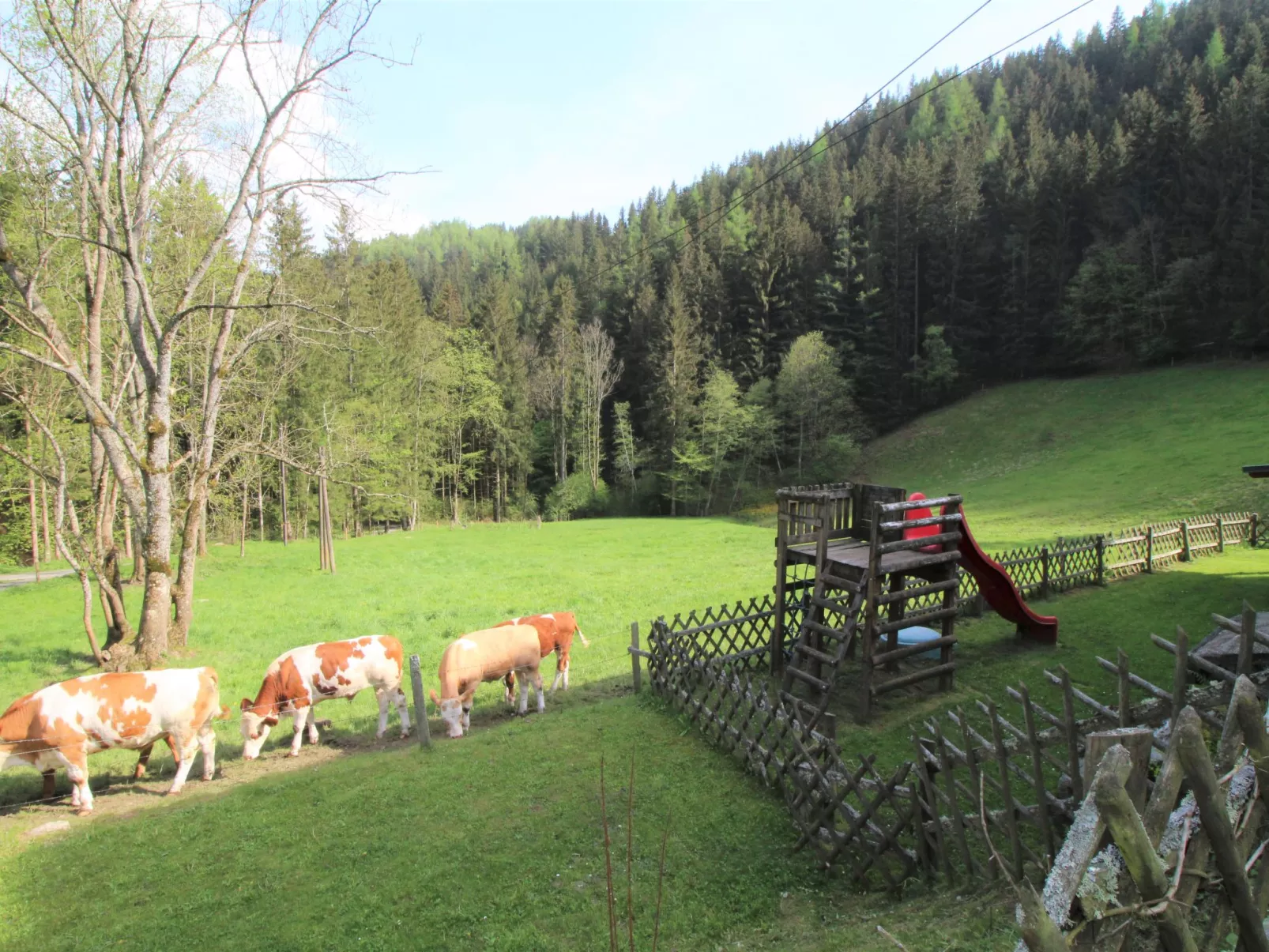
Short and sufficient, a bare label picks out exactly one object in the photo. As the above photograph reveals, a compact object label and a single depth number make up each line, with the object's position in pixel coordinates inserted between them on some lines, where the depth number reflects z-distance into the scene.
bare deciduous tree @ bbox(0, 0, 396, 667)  11.66
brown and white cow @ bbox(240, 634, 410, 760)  9.50
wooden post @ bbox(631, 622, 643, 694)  10.80
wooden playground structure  9.09
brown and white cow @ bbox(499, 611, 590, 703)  11.66
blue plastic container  11.42
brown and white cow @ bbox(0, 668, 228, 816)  7.93
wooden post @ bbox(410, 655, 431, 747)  9.20
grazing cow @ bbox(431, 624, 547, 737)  9.77
